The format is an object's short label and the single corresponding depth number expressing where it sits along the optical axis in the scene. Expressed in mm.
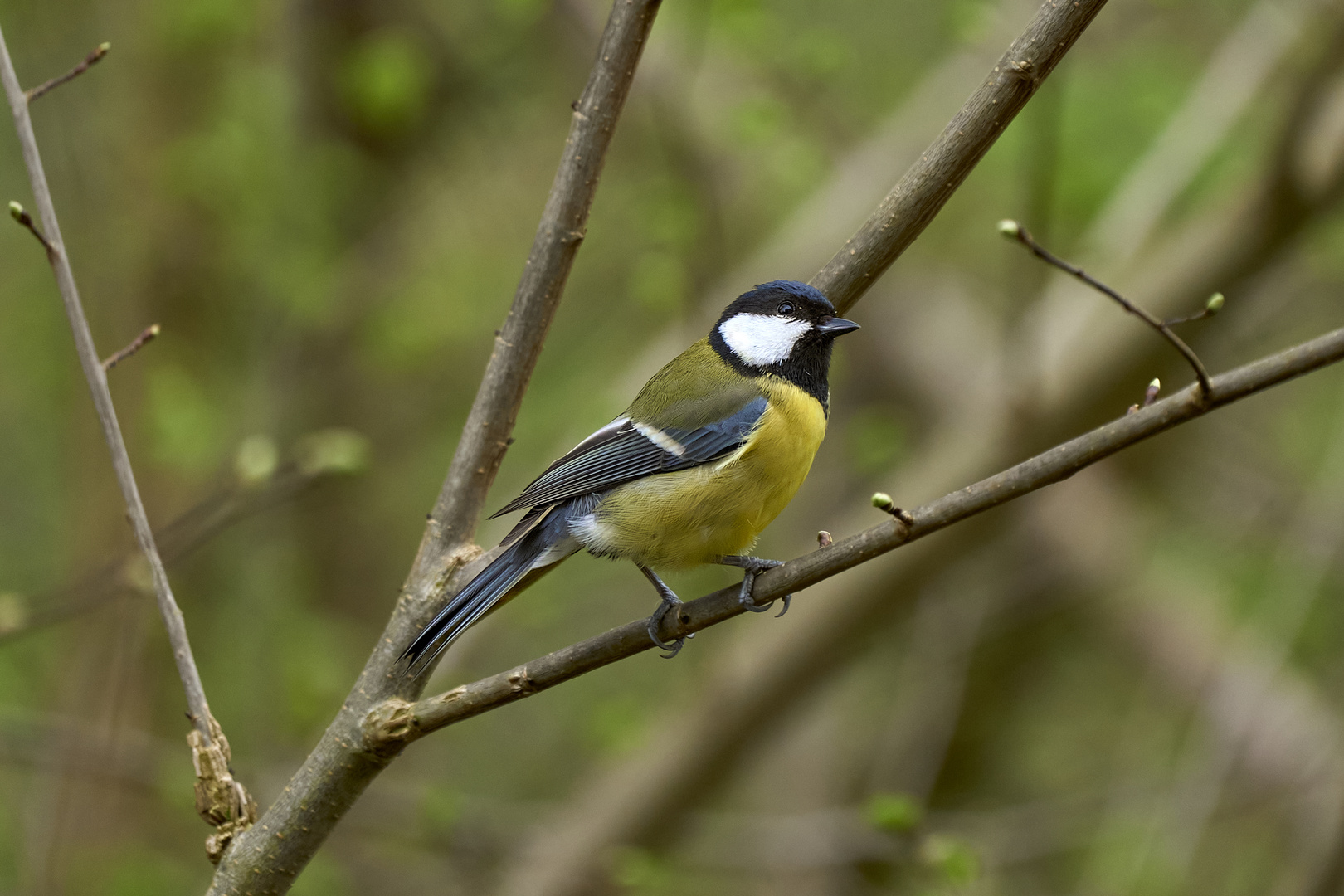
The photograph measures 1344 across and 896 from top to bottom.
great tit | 5398
